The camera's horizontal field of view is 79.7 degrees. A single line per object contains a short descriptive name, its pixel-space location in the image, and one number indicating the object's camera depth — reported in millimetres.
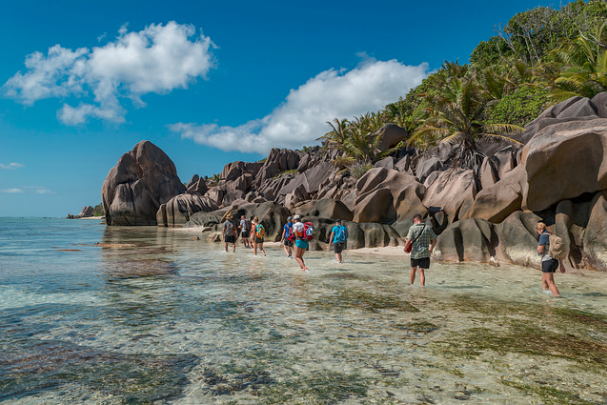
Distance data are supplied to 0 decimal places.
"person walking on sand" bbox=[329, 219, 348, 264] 14086
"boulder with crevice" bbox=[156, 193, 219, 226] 48438
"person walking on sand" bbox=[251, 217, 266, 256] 16906
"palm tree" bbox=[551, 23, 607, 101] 23766
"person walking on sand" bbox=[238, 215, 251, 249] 19938
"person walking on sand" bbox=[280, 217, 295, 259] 15259
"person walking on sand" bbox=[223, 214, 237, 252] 17750
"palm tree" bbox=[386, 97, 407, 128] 45781
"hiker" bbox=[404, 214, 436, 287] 8914
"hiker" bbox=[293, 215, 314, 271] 12125
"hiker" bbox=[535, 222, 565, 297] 8023
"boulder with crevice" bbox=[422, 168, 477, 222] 19844
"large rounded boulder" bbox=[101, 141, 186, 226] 50250
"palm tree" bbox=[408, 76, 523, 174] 23719
